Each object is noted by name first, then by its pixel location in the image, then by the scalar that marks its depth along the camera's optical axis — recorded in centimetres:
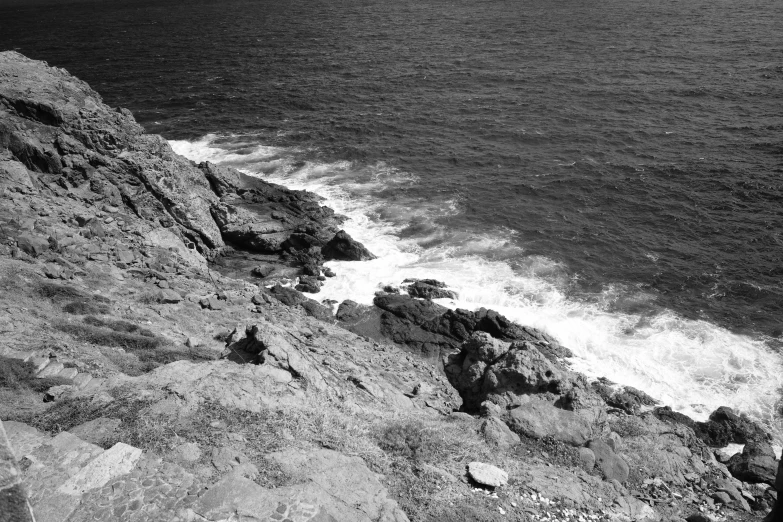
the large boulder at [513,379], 2492
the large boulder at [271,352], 2055
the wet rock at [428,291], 3878
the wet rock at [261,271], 3959
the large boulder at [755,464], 2458
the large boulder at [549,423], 2283
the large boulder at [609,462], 2097
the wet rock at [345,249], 4216
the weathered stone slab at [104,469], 1328
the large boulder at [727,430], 2881
